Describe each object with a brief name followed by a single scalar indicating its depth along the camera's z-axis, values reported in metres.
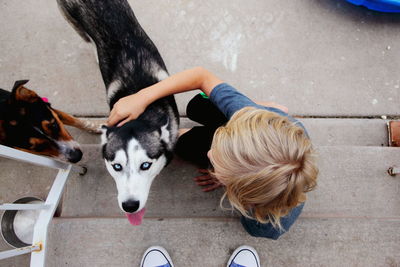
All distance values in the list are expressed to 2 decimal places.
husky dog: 1.73
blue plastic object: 2.96
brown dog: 2.02
